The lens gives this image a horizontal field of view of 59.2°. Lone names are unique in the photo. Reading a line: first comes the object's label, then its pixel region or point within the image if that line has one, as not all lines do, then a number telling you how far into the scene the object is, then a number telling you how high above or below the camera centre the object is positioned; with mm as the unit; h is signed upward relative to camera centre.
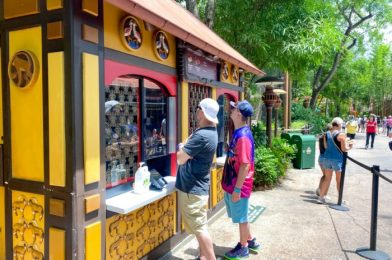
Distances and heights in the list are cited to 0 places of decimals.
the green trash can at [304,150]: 10188 -1106
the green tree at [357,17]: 20312 +6116
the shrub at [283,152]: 8861 -1064
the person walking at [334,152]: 6188 -704
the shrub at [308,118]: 22625 -313
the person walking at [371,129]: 16297 -730
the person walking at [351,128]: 16938 -705
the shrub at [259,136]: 9336 -626
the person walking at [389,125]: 24234 -801
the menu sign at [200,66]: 4483 +659
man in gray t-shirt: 3436 -685
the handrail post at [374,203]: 4254 -1109
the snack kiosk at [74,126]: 2656 -122
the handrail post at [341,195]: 6169 -1504
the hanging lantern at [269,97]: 9234 +434
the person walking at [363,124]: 32131 -1026
